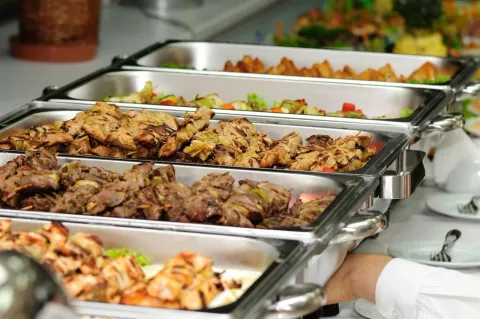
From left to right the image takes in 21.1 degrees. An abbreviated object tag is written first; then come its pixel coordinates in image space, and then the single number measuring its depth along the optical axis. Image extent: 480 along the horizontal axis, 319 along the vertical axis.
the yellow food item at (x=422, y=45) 5.15
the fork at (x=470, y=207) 3.40
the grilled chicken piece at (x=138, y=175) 2.37
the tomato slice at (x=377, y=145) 2.97
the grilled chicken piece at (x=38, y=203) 2.25
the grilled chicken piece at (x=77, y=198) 2.21
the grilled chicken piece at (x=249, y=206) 2.19
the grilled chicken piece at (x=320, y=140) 2.89
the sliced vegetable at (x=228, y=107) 3.33
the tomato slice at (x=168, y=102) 3.33
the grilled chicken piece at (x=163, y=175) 2.42
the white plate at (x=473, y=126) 4.14
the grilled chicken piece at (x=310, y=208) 2.24
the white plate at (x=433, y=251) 2.95
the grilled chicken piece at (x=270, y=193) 2.32
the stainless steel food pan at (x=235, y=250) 1.81
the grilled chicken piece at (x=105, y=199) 2.20
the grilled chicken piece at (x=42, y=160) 2.46
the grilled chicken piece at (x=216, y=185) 2.29
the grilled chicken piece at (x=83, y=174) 2.39
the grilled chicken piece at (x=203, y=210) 2.16
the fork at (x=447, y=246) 3.01
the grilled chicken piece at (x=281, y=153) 2.68
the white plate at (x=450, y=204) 3.37
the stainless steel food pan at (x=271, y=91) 3.48
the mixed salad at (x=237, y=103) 3.36
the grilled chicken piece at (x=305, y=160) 2.70
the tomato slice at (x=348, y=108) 3.50
